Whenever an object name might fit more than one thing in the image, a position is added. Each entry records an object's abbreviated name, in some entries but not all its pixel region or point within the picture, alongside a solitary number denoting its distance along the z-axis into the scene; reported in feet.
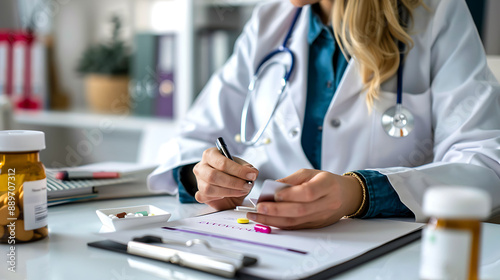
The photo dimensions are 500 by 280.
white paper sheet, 2.01
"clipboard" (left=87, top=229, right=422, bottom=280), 1.93
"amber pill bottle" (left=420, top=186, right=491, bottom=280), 1.39
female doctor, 2.99
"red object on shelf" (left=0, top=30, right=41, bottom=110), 8.76
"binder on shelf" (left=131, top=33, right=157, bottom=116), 7.66
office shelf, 7.48
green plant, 8.51
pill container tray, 2.58
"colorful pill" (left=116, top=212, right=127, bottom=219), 2.69
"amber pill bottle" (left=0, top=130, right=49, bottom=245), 2.31
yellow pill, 2.68
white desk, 1.99
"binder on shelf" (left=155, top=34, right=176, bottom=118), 7.50
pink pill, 2.50
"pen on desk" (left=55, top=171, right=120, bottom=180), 3.55
